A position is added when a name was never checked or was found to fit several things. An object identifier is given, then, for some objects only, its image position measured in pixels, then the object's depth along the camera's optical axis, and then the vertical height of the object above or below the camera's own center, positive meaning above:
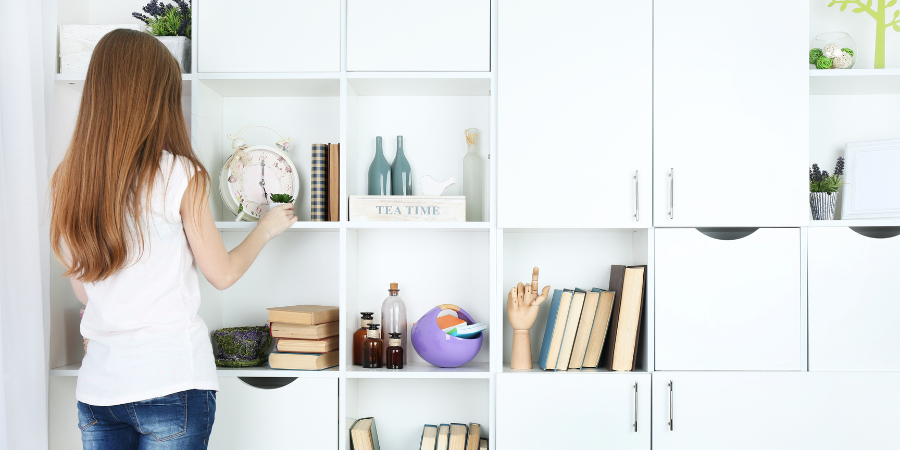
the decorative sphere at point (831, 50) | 1.86 +0.56
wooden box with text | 1.83 +0.03
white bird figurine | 1.90 +0.11
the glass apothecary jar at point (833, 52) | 1.85 +0.55
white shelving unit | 1.73 +0.04
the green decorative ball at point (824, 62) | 1.85 +0.51
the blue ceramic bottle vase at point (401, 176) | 2.00 +0.15
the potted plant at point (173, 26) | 1.85 +0.63
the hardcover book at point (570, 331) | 1.81 -0.36
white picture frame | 1.80 +0.13
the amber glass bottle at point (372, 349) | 1.88 -0.44
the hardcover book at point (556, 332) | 1.81 -0.36
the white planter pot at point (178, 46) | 1.85 +0.56
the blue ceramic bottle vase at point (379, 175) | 1.99 +0.15
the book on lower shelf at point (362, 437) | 1.87 -0.73
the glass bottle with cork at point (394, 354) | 1.86 -0.45
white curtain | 1.55 -0.08
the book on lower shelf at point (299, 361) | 1.80 -0.46
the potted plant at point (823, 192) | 1.84 +0.09
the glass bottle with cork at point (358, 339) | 1.95 -0.42
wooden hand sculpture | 1.82 -0.31
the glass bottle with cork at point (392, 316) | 1.97 -0.34
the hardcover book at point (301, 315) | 1.80 -0.31
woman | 1.19 -0.06
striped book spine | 1.87 +0.11
